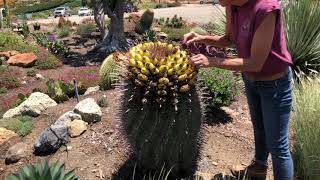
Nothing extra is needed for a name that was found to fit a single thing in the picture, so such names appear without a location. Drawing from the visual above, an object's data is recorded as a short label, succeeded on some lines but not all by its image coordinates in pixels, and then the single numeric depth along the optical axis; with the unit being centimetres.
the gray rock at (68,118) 288
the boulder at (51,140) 270
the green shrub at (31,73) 690
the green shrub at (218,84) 301
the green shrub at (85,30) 1111
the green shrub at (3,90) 619
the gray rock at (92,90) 421
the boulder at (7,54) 768
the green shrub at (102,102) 323
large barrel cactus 188
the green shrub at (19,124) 316
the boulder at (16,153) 277
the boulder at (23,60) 730
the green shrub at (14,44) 816
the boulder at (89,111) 293
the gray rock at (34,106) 355
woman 160
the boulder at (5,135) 313
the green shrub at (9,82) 642
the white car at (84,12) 2204
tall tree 898
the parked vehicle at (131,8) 1623
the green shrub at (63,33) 1138
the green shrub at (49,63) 745
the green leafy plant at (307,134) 209
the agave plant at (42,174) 185
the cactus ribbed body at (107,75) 404
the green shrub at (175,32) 970
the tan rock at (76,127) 281
